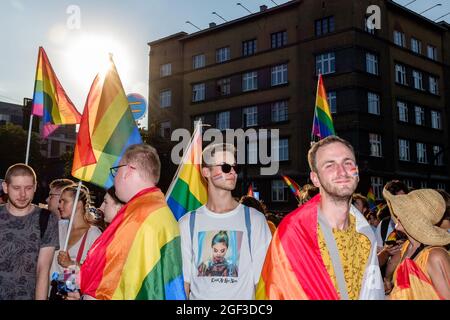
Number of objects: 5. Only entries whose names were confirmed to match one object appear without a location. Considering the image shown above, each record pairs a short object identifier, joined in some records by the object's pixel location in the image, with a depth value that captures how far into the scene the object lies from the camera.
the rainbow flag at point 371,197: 13.90
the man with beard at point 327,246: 2.64
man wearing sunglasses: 3.28
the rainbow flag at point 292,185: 12.10
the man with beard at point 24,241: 3.79
